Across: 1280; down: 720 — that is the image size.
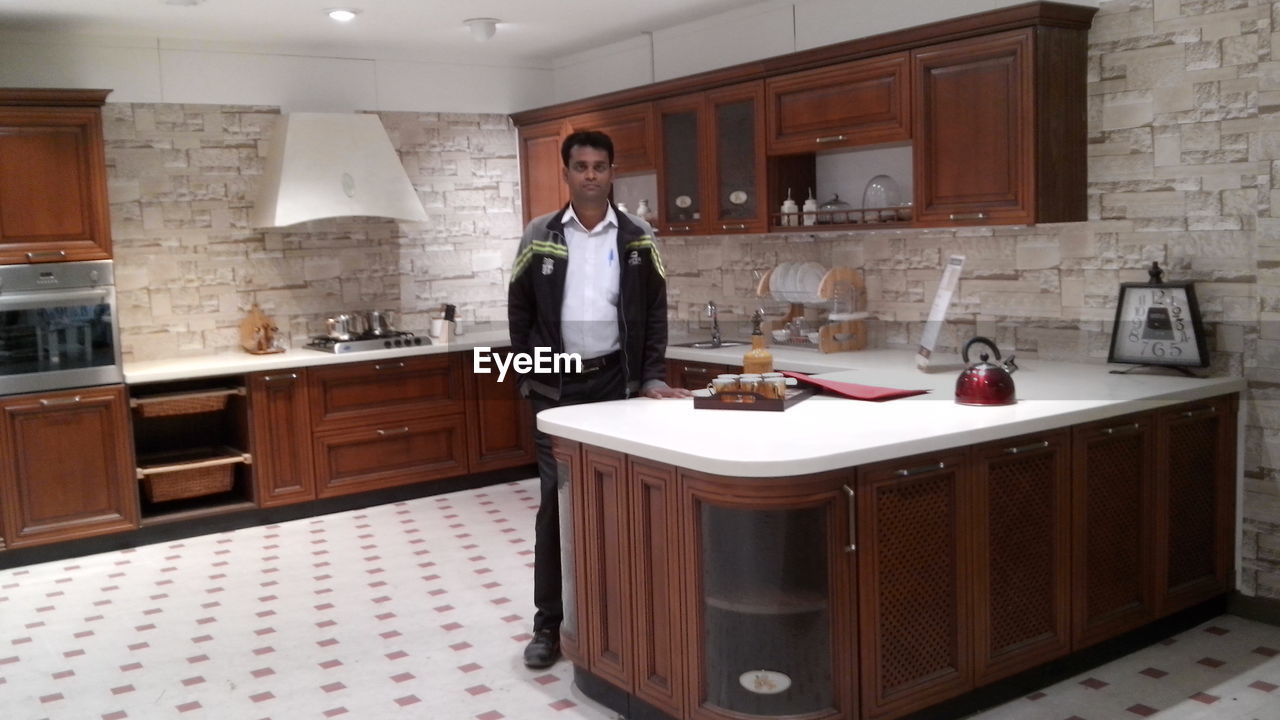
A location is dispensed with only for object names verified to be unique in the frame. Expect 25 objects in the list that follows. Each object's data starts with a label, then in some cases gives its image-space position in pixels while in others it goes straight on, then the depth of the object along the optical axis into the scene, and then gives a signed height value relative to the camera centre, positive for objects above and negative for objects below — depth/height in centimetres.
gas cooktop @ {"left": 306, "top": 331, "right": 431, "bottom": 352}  607 -36
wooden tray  339 -42
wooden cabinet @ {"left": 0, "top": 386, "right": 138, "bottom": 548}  516 -84
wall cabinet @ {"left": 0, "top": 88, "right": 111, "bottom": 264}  509 +50
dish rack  518 -16
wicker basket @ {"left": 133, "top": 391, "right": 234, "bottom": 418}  550 -60
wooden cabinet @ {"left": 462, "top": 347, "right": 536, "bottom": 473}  648 -89
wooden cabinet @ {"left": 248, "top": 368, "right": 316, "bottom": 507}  575 -81
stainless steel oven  510 -19
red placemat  356 -42
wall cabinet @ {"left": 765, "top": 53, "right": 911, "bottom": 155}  461 +67
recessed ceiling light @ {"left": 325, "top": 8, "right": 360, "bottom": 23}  539 +127
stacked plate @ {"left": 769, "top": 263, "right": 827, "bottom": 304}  548 -10
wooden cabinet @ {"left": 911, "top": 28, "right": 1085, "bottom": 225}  412 +49
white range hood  601 +56
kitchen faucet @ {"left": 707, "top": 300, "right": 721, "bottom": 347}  571 -29
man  364 -12
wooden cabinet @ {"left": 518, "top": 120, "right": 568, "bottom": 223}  681 +63
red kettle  339 -39
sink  569 -41
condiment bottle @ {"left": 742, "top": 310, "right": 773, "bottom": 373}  359 -31
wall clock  388 -27
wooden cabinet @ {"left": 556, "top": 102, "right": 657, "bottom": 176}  605 +72
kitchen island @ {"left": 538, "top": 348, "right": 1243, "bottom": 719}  285 -78
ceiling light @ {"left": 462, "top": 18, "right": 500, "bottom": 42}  585 +128
